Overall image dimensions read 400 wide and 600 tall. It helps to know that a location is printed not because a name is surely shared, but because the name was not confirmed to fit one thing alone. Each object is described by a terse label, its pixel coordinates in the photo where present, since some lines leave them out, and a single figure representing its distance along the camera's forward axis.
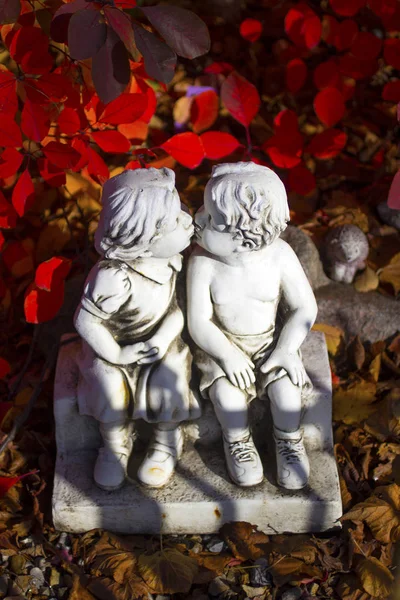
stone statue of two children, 2.33
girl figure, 2.30
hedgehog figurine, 3.52
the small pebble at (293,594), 2.61
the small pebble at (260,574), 2.65
